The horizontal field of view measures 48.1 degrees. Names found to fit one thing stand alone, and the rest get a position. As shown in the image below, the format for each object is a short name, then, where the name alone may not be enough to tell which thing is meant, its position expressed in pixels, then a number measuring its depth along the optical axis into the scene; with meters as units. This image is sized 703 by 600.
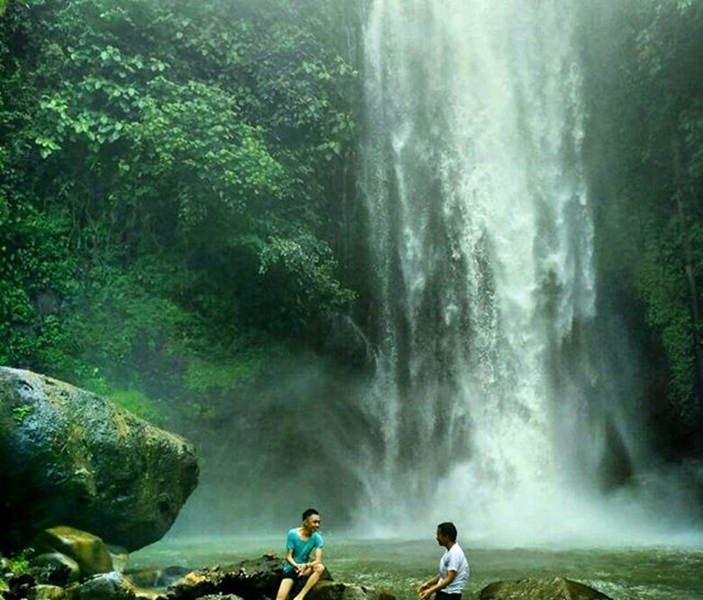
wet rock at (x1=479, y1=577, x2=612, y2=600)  7.35
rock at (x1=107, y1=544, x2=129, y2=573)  9.28
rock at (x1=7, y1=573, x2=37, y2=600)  6.75
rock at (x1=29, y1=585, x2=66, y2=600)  6.92
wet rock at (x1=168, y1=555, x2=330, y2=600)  7.93
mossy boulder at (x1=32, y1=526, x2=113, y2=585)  8.36
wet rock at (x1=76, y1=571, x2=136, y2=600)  7.36
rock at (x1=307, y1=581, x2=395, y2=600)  7.59
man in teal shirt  7.48
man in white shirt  6.65
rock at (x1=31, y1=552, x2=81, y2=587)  7.75
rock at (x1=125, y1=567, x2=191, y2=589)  9.02
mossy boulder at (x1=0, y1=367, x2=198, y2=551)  8.55
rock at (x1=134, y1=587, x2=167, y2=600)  7.78
